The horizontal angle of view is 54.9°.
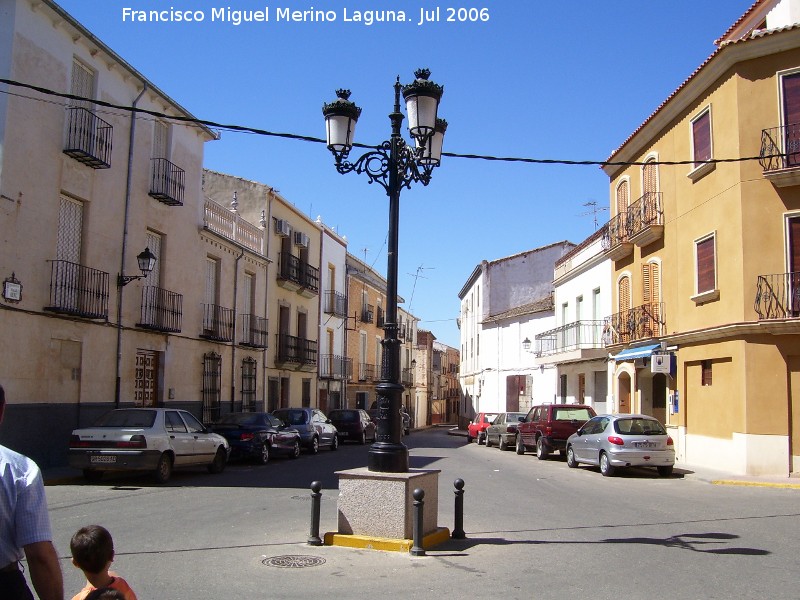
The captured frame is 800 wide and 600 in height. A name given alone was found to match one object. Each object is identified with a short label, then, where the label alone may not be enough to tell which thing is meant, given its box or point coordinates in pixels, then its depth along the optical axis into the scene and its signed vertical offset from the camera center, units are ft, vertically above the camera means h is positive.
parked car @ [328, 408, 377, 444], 99.55 -5.22
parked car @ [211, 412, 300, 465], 63.36 -4.59
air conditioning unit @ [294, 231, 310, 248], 111.14 +20.61
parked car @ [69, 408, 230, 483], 46.29 -3.98
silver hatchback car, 58.03 -4.35
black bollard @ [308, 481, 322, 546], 28.30 -4.80
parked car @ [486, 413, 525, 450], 93.25 -5.54
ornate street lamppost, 28.81 +8.89
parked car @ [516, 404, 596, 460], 74.69 -3.77
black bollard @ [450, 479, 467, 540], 29.91 -5.31
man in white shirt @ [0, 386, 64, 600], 10.14 -2.11
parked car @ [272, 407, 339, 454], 78.64 -4.62
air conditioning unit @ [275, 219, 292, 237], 104.89 +20.90
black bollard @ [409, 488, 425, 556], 26.25 -4.77
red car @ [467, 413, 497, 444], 108.47 -5.94
